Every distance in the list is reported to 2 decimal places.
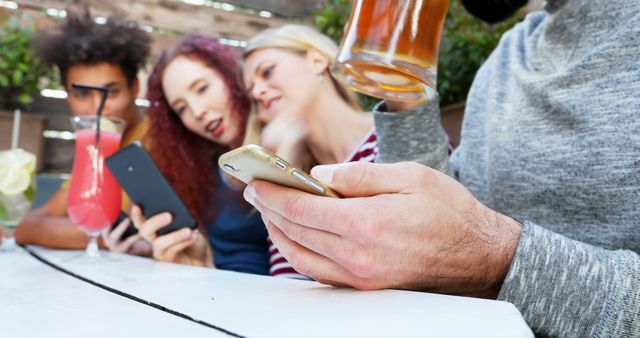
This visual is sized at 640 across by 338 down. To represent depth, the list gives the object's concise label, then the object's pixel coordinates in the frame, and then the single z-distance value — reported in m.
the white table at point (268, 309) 0.39
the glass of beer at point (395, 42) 0.65
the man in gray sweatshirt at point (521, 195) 0.55
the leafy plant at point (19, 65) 2.41
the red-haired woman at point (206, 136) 1.80
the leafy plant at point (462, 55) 2.14
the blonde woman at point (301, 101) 1.69
